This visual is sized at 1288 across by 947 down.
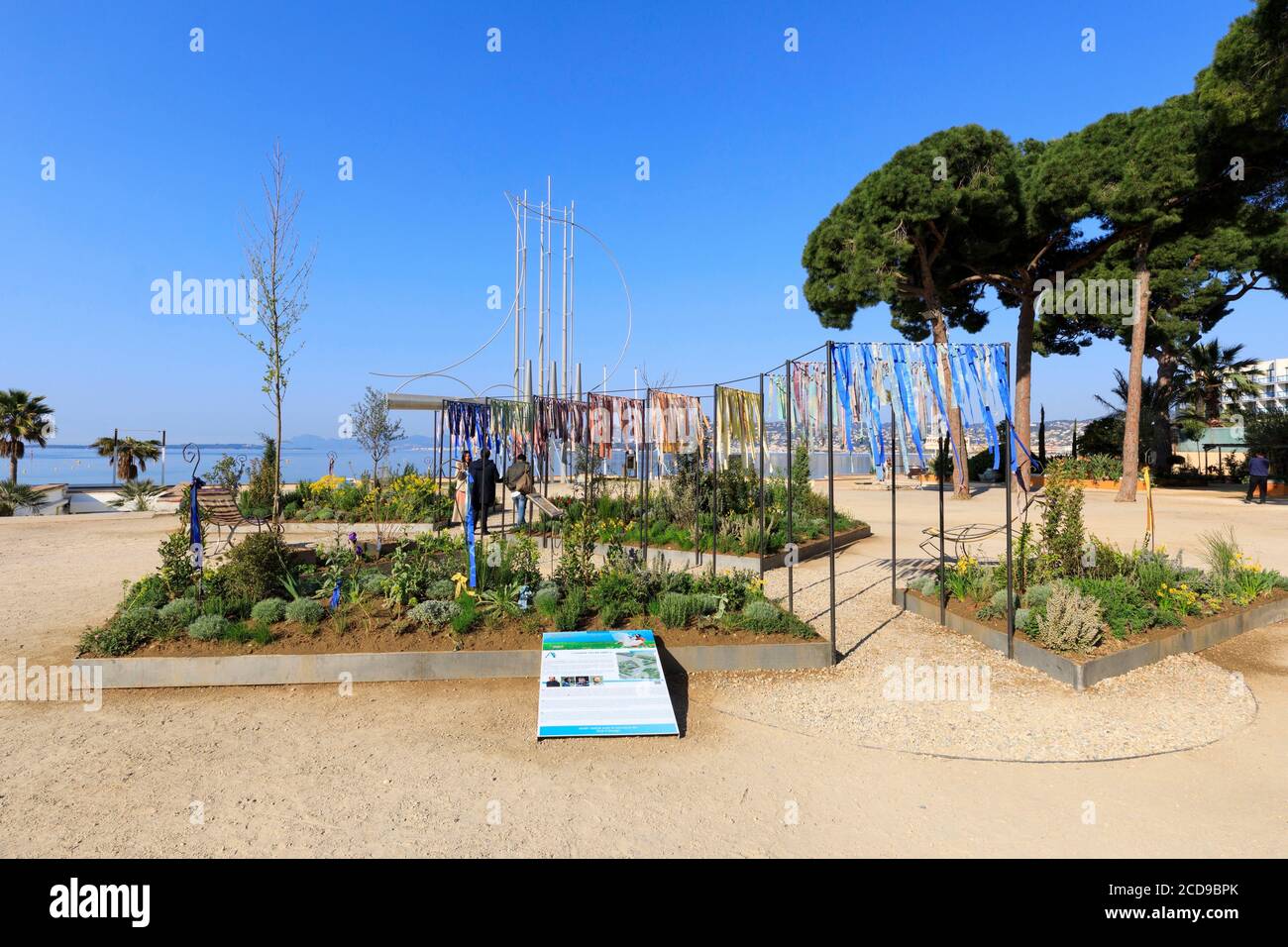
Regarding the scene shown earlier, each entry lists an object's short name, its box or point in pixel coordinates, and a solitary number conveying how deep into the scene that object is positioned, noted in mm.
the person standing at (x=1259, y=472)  18812
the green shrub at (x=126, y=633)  6008
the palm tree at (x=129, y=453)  32062
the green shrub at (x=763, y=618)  6629
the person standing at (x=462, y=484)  12804
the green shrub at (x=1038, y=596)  7121
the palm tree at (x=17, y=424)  27250
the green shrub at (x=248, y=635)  6168
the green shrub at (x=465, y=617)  6383
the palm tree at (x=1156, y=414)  27047
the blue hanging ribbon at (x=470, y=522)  7230
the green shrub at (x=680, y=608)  6675
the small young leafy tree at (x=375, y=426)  21703
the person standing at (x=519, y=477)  13664
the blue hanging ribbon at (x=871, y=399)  7151
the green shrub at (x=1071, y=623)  6258
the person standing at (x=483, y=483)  13281
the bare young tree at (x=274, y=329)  7895
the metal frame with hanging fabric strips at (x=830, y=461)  6262
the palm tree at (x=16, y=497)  20270
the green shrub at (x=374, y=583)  7242
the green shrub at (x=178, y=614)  6305
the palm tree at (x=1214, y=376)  28453
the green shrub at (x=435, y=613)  6544
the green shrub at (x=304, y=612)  6508
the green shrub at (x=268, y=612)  6516
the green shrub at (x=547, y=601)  6781
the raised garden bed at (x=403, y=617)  5965
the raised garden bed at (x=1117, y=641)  5973
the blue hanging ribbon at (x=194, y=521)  7641
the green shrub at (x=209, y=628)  6164
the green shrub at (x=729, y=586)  7105
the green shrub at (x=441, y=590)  7031
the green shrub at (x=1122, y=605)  6668
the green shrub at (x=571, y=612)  6480
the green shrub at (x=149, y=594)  6879
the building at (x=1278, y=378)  102519
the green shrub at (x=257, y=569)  7000
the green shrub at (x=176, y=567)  7195
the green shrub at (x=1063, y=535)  7574
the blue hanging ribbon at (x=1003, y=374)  6816
